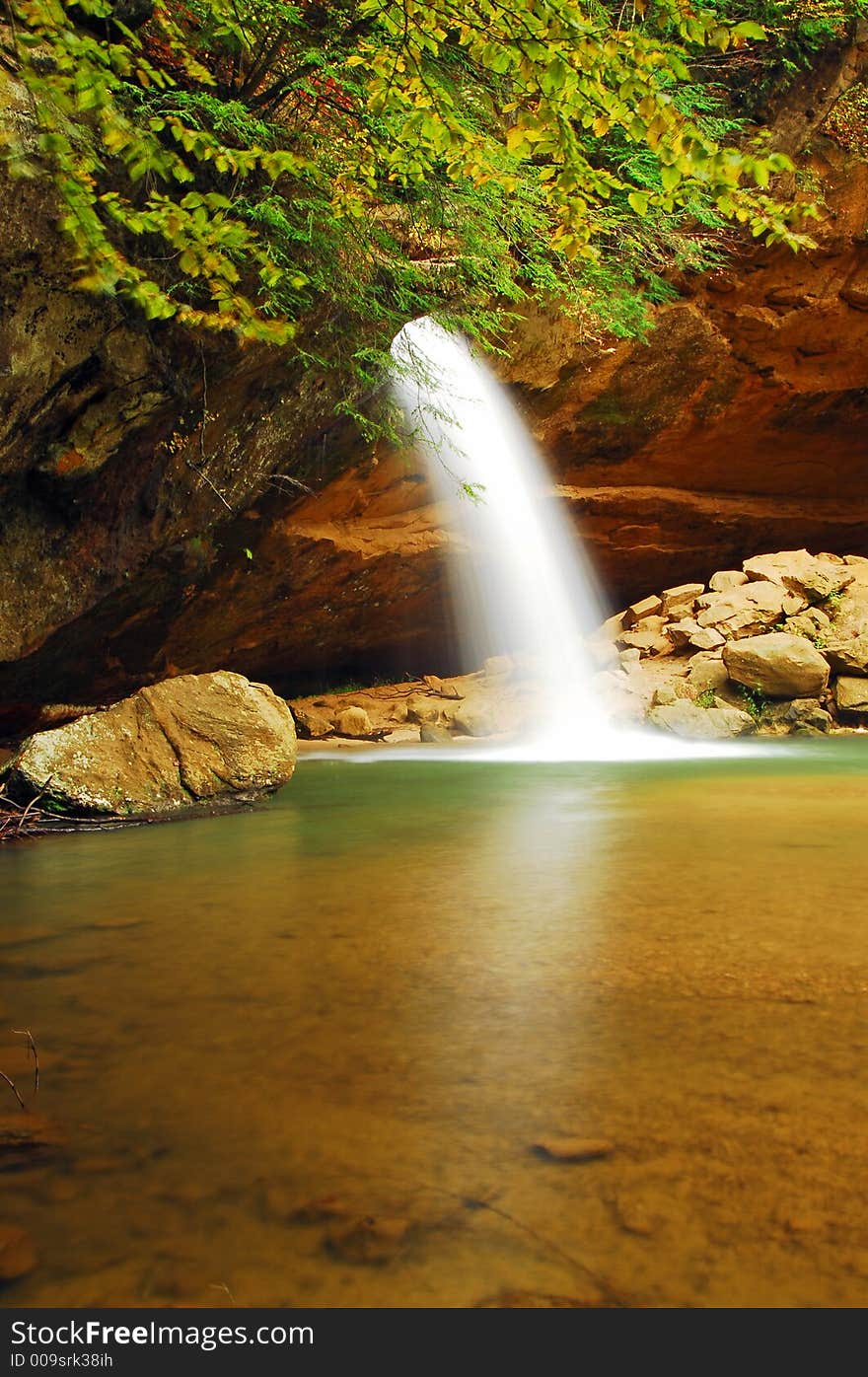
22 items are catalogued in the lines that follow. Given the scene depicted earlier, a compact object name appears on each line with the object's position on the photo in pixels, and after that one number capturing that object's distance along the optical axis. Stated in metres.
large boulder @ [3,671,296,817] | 5.91
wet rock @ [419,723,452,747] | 13.40
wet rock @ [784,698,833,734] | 12.20
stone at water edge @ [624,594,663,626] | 15.96
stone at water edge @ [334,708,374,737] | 14.23
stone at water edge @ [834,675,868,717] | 12.46
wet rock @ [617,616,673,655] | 14.68
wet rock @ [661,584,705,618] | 15.29
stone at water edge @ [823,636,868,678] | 12.54
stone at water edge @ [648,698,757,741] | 11.95
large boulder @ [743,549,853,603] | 13.96
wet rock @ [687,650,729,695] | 12.96
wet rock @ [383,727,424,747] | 13.62
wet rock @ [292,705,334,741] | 14.39
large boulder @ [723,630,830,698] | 12.21
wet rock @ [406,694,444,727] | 14.76
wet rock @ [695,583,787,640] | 13.84
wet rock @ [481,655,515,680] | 16.31
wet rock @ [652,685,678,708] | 12.80
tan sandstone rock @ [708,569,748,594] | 14.95
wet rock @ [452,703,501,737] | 13.90
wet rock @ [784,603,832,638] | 13.20
